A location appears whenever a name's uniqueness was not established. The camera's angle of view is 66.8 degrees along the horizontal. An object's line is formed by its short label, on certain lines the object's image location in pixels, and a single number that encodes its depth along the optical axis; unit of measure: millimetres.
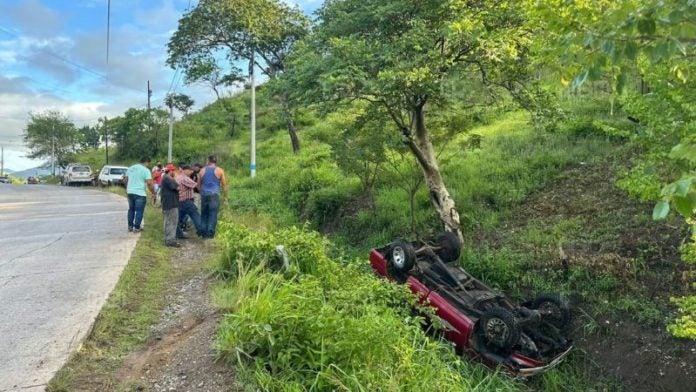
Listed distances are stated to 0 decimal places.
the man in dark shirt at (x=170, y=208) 9719
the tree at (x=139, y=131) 41812
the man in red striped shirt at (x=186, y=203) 10211
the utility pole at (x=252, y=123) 22016
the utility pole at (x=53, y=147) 64375
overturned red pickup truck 6332
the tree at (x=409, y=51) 8000
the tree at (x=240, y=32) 24297
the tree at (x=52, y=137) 65625
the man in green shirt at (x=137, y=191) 10602
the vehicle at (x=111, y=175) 34438
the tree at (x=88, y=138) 67562
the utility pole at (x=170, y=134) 31406
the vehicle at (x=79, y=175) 39469
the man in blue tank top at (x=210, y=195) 10484
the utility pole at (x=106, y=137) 50875
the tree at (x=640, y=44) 1515
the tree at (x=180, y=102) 35134
